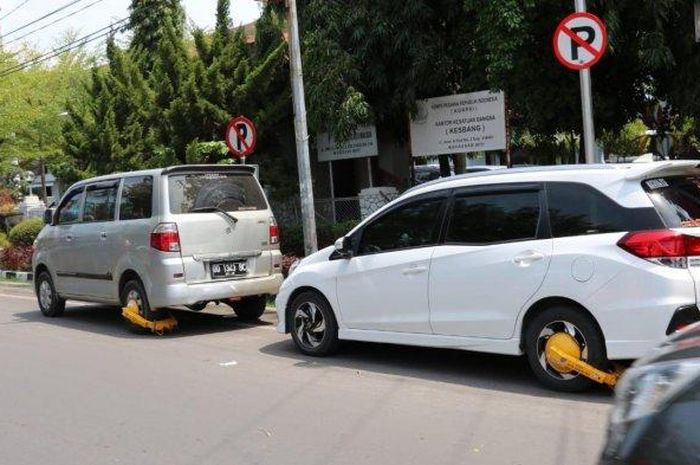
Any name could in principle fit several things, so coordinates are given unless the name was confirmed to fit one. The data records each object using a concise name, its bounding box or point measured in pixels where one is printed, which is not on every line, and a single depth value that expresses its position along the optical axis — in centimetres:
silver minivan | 902
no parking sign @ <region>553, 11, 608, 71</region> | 820
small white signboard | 1455
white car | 559
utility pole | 1145
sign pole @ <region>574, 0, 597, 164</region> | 857
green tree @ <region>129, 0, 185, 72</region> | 2614
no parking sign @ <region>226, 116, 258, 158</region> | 1266
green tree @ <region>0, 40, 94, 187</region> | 2555
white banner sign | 1258
